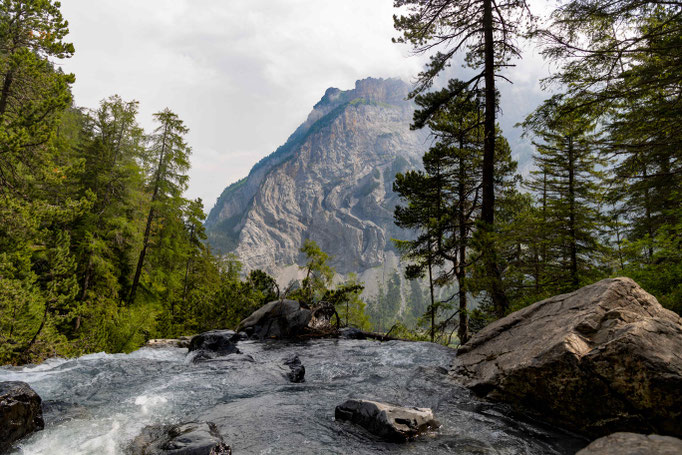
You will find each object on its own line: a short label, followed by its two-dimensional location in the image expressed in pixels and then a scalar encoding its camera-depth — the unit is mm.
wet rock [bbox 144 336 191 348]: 12285
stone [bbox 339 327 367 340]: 13088
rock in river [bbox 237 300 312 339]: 12912
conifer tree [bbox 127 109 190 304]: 23469
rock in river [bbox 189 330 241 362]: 9673
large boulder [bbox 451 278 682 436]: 3746
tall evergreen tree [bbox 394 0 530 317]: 9781
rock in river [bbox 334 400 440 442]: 4121
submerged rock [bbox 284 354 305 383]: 6974
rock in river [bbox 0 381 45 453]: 3990
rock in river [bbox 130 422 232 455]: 3590
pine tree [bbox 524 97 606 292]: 8227
